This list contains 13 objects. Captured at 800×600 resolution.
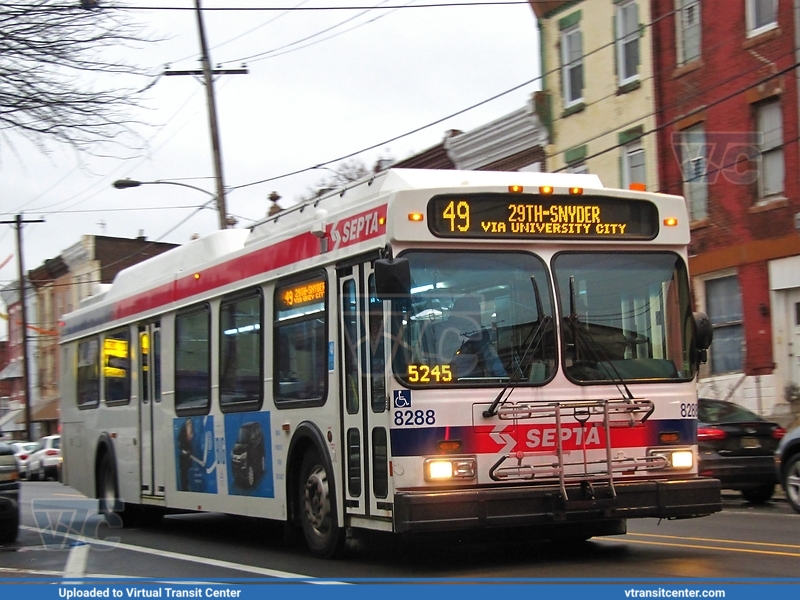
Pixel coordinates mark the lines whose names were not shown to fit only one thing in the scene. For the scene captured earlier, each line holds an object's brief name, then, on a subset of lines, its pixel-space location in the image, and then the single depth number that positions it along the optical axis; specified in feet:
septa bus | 31.01
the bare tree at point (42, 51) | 42.75
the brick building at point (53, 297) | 190.39
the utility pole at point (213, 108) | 84.74
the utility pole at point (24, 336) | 158.50
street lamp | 86.84
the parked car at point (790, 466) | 49.14
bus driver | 31.32
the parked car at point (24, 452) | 134.89
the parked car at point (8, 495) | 48.01
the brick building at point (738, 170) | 74.33
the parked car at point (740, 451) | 54.13
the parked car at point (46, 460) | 133.39
